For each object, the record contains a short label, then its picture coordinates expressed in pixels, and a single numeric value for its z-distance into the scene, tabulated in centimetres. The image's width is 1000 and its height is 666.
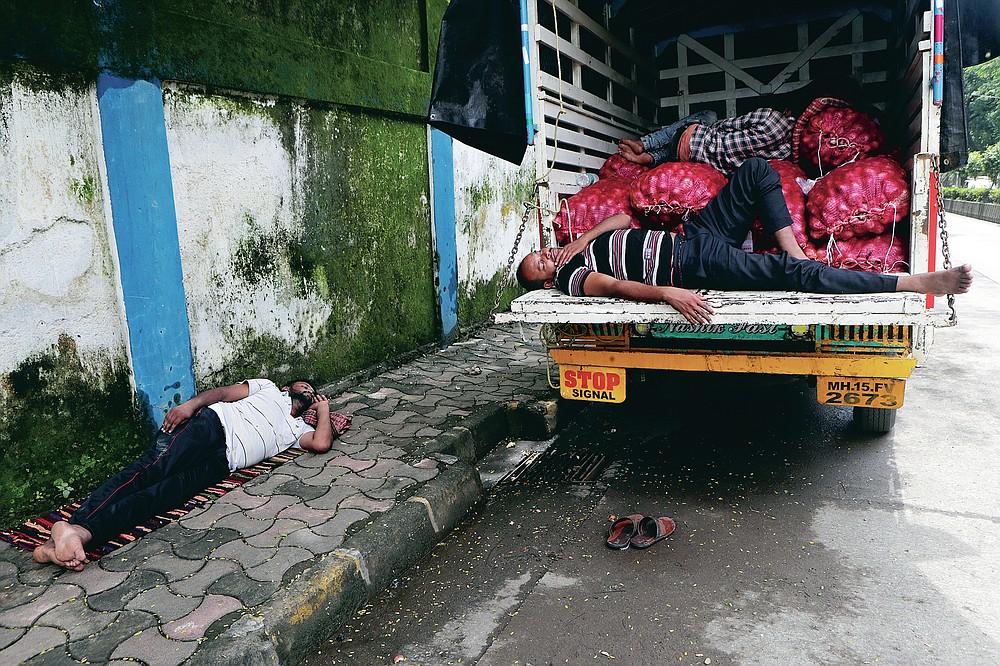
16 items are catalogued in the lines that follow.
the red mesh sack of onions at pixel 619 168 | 475
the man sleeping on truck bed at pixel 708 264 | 304
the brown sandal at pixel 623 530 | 287
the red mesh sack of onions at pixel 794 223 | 370
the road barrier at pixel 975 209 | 2320
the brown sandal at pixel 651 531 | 286
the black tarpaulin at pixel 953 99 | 332
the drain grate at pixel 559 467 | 365
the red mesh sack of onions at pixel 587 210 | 418
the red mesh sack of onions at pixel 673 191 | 393
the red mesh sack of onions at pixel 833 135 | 406
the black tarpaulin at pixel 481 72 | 393
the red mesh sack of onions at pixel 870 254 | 338
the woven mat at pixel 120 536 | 280
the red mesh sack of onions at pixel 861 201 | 342
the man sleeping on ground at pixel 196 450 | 273
